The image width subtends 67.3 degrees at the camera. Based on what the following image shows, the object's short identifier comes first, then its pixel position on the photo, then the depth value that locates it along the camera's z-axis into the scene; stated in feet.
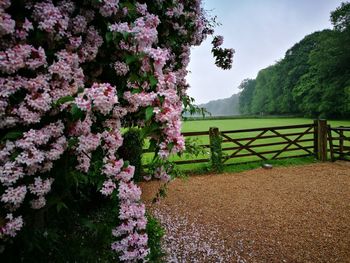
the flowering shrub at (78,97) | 5.13
